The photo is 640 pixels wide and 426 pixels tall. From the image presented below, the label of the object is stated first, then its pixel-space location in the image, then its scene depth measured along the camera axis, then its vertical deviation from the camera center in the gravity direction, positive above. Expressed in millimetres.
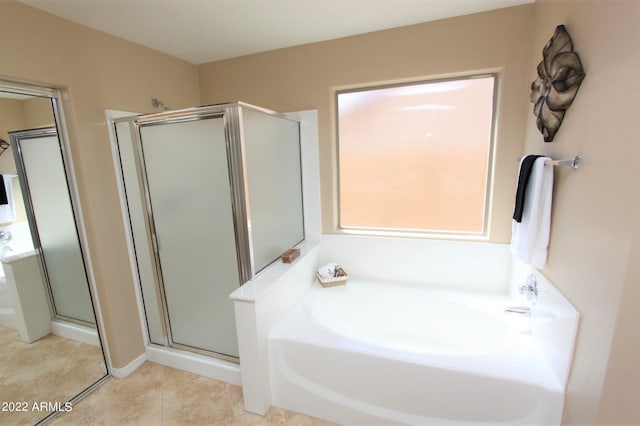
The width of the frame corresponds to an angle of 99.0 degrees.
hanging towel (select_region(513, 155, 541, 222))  1543 -119
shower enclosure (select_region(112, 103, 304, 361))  1724 -253
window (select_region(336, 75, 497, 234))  2107 +80
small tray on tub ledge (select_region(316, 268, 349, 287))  2359 -968
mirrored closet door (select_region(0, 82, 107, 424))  1723 -709
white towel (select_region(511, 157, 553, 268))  1473 -334
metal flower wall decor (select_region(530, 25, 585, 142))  1275 +383
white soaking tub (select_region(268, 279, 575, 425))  1361 -1148
